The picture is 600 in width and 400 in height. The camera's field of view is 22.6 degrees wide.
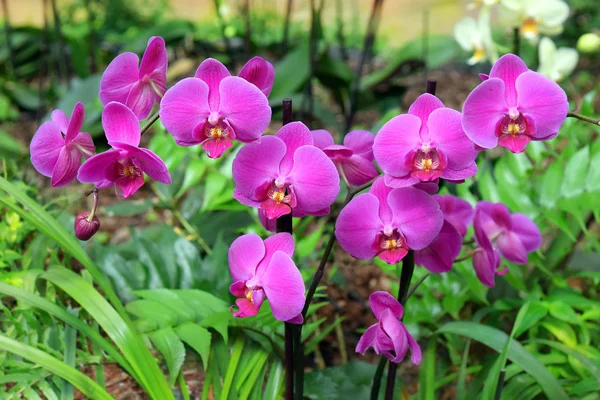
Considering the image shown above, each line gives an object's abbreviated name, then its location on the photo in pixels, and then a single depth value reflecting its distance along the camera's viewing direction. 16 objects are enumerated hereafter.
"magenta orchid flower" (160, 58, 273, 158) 1.26
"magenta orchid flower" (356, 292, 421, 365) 1.29
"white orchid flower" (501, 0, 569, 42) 2.06
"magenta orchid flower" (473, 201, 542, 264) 1.45
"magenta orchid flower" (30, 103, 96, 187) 1.28
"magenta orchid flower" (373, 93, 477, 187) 1.26
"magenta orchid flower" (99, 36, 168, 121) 1.30
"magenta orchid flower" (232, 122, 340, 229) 1.27
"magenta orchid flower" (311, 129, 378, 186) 1.33
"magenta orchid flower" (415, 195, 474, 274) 1.33
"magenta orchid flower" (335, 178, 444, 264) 1.27
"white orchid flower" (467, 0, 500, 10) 2.01
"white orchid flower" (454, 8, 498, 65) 2.08
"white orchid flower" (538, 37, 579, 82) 2.04
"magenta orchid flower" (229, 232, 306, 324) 1.28
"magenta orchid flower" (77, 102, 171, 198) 1.24
